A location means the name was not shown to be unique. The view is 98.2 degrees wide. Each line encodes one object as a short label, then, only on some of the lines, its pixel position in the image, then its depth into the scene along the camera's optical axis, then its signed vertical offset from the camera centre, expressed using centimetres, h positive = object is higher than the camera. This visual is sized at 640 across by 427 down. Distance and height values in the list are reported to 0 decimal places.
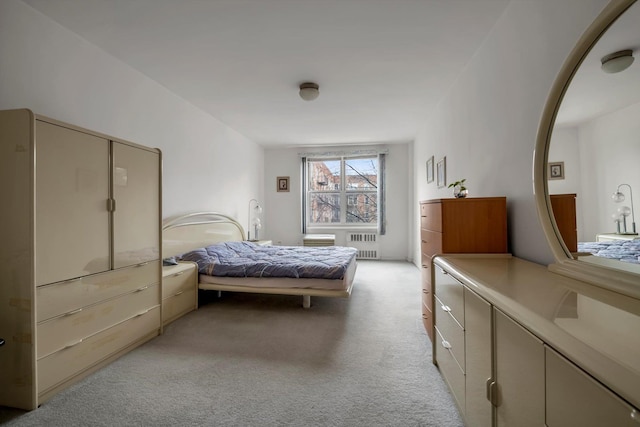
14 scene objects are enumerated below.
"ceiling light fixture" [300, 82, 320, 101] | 319 +144
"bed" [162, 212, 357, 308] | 291 -56
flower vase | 229 +16
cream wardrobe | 153 -24
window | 632 +52
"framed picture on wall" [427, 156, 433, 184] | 421 +67
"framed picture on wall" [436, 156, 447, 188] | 349 +54
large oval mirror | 99 +24
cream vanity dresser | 56 -30
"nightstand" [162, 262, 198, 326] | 263 -77
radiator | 611 -67
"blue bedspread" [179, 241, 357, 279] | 293 -56
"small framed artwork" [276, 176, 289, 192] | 653 +74
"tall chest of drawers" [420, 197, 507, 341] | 190 -9
